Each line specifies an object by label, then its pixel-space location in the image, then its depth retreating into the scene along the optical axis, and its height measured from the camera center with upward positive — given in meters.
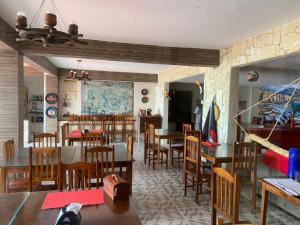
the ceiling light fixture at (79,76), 5.99 +0.74
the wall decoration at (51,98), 8.10 +0.19
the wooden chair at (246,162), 3.09 -0.75
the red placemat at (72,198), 1.63 -0.69
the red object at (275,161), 3.15 -0.76
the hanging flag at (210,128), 4.62 -0.44
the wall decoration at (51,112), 8.12 -0.30
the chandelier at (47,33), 2.05 +0.64
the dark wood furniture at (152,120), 8.55 -0.54
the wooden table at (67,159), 2.74 -0.73
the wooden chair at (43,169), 2.75 -0.78
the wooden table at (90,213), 1.40 -0.70
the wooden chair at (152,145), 5.18 -0.93
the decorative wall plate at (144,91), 9.20 +0.56
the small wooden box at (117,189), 1.72 -0.62
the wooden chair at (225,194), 1.69 -0.69
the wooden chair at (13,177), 2.80 -1.01
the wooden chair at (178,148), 5.26 -0.95
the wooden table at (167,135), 5.10 -0.66
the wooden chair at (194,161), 3.39 -0.84
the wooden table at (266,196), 1.73 -0.70
